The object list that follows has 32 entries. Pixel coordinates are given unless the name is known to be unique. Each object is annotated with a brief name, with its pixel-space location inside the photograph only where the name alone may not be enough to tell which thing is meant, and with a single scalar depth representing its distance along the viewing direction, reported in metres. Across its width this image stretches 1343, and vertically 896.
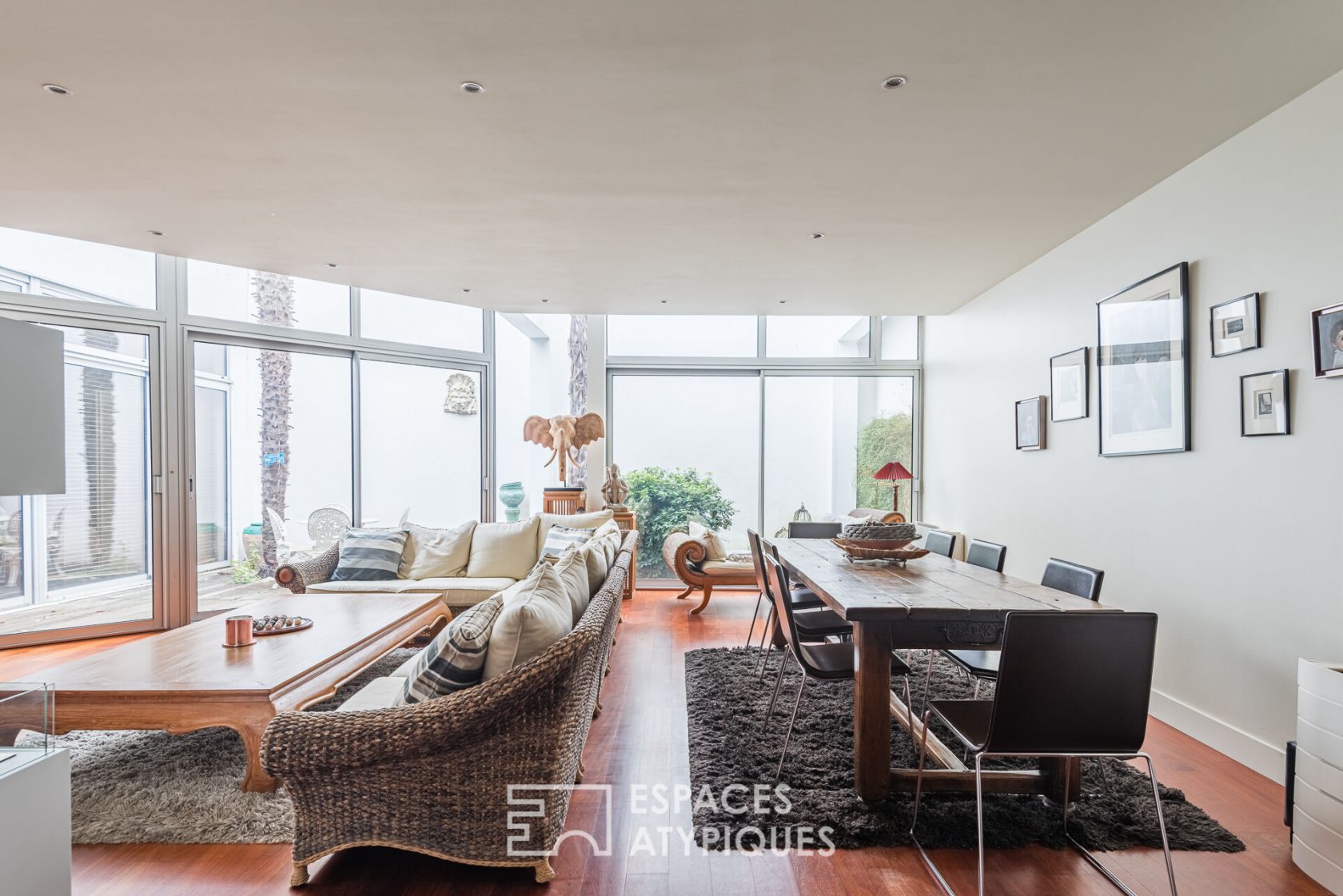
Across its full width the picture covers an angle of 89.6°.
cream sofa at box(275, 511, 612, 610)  4.55
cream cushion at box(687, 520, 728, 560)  5.73
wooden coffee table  2.40
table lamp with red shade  5.93
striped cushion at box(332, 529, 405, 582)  4.72
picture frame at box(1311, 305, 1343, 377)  2.37
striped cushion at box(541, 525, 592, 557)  4.79
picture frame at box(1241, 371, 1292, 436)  2.59
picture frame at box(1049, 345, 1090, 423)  3.92
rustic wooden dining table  2.23
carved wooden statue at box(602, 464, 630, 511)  6.37
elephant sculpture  6.42
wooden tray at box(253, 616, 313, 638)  3.13
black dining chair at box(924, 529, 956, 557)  4.03
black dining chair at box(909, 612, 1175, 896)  1.80
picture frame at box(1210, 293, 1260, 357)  2.74
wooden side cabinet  6.18
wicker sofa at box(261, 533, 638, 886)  1.83
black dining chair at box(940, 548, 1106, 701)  2.60
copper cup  2.93
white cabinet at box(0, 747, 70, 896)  1.32
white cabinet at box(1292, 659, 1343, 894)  1.90
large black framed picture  3.14
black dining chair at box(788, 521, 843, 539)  5.10
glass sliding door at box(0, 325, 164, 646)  4.53
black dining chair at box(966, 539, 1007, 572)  3.37
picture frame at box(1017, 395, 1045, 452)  4.37
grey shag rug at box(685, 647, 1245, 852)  2.19
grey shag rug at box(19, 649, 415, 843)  2.23
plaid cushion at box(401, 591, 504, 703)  1.90
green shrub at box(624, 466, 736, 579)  6.86
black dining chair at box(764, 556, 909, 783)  2.55
